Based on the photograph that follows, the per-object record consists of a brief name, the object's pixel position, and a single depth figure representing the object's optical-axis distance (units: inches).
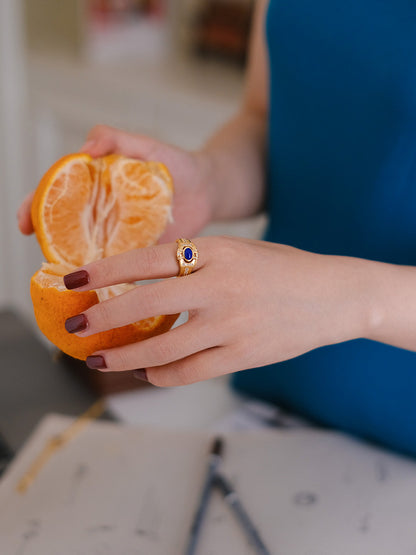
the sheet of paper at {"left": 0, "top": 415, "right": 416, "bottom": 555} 21.6
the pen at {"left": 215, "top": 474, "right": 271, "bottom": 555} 21.3
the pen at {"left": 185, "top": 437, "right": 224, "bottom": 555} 21.3
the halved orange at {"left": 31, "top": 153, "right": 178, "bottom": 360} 19.4
